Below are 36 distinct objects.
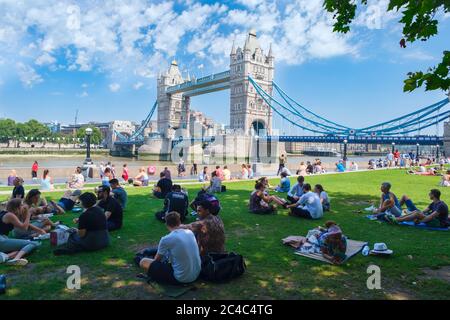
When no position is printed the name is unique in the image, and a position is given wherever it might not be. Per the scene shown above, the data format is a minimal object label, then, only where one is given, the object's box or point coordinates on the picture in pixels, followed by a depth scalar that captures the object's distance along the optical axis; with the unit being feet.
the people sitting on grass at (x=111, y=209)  20.75
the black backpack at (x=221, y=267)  13.25
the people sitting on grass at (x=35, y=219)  18.01
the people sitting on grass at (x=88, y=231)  16.31
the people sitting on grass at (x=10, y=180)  44.10
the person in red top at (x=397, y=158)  103.61
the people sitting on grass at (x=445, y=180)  45.44
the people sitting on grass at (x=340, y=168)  77.61
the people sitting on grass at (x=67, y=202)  25.65
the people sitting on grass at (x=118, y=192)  26.53
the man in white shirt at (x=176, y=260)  12.67
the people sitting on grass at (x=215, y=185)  38.24
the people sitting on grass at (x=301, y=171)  63.49
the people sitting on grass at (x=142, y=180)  47.15
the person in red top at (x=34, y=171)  53.06
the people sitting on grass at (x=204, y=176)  55.92
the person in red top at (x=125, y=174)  51.88
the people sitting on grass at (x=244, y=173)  58.18
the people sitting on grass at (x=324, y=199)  28.10
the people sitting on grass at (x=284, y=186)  40.16
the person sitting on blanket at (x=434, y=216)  22.18
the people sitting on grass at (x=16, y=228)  15.42
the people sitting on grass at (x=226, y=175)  54.60
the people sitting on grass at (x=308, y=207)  25.03
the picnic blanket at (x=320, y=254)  16.28
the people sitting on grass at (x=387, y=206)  24.63
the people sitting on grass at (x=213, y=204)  15.88
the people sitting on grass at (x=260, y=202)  26.68
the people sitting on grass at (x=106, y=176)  38.26
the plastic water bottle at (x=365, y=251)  16.90
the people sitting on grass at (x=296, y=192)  29.40
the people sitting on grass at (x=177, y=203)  21.98
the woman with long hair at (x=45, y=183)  39.99
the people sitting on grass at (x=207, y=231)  14.60
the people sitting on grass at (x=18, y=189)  27.30
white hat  16.57
